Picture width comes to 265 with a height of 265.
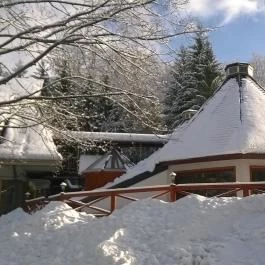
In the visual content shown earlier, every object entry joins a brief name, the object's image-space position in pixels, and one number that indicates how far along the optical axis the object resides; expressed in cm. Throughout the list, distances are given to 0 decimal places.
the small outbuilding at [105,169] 2388
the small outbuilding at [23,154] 1047
